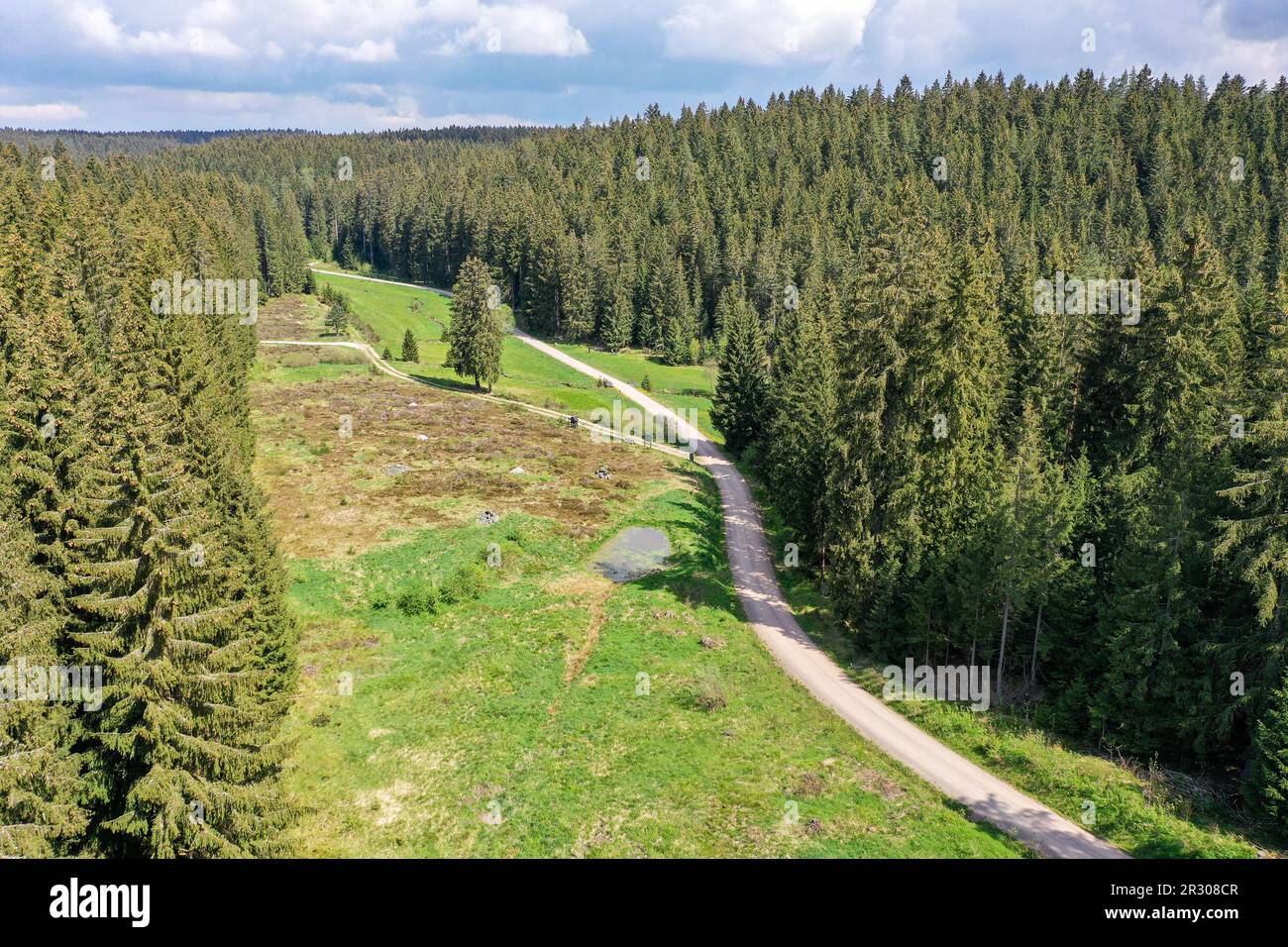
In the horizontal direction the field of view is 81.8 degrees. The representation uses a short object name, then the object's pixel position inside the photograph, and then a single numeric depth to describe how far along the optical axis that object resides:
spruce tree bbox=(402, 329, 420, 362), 104.25
